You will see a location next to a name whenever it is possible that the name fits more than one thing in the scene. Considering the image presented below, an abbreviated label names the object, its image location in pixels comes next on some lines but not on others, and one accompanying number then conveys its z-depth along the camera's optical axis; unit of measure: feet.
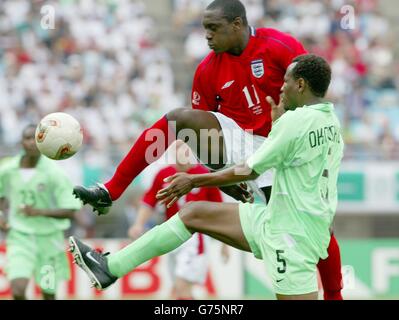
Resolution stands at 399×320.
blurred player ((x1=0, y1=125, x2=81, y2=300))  68.69
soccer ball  47.42
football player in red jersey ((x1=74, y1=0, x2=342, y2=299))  47.40
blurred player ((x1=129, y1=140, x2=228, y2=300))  72.74
